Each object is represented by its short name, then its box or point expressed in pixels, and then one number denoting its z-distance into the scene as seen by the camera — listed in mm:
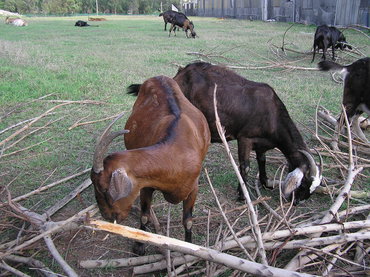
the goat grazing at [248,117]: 4086
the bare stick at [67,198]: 3715
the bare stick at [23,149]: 4711
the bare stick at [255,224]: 2706
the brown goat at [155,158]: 2551
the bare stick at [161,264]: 2986
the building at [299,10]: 19828
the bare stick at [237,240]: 2749
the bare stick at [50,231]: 2615
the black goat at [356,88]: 5559
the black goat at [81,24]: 27266
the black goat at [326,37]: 11773
